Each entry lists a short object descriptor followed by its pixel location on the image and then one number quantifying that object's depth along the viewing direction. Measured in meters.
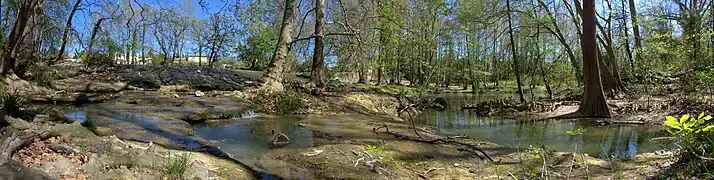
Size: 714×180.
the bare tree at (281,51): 13.06
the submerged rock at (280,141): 6.75
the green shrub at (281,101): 11.70
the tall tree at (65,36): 15.15
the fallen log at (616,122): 12.84
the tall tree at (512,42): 21.02
